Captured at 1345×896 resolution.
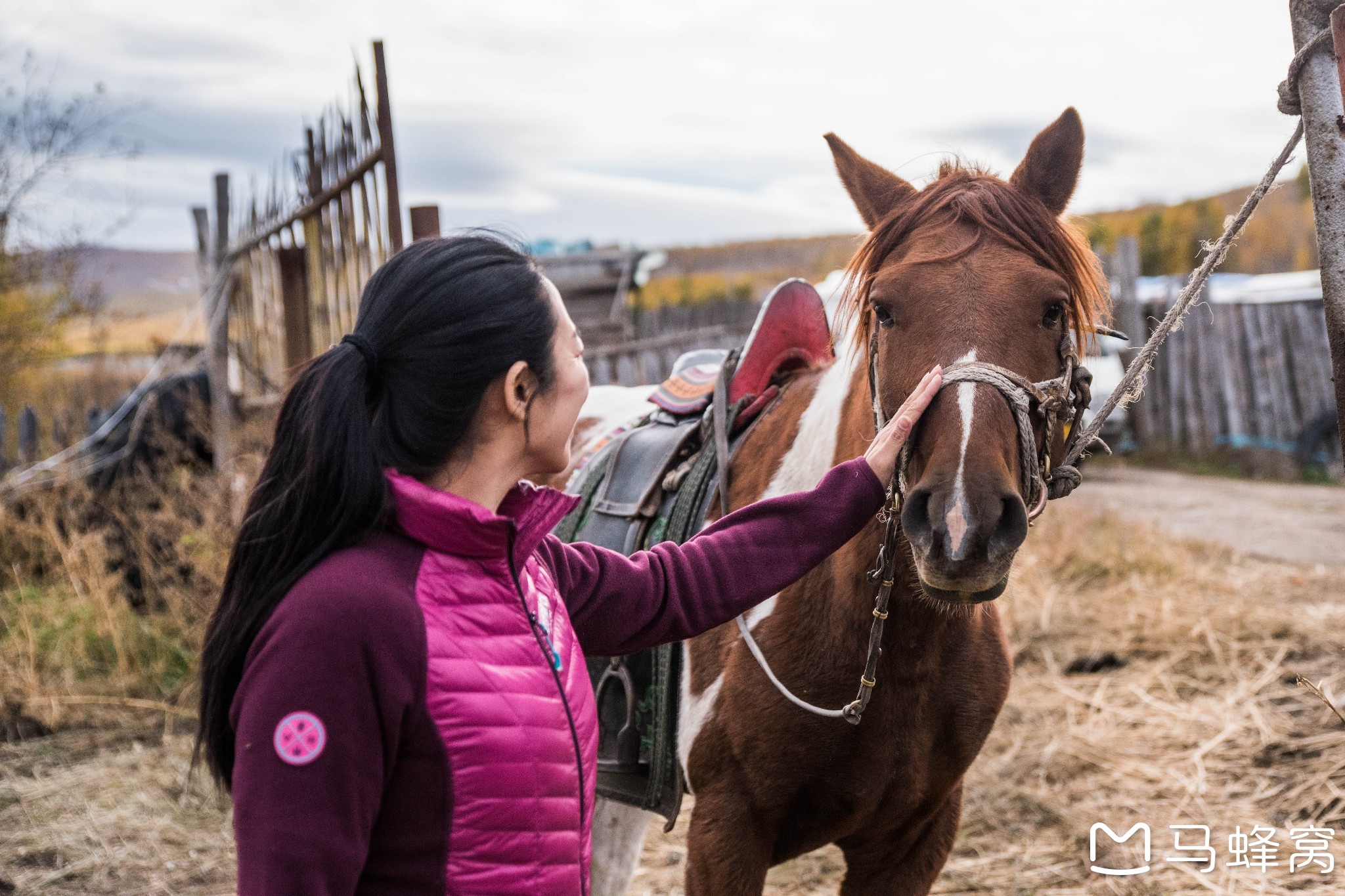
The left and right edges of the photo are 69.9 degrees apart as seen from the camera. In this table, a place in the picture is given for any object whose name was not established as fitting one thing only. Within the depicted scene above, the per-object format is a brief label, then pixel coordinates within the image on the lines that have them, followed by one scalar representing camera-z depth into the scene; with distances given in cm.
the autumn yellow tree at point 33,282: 619
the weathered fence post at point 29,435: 729
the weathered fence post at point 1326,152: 171
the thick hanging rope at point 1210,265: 174
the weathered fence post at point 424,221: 356
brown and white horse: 145
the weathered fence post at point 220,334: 709
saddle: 224
